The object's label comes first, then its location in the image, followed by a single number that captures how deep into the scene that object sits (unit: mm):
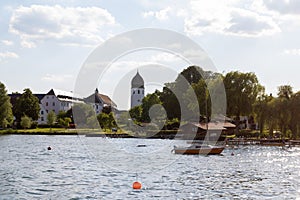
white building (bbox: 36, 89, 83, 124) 179125
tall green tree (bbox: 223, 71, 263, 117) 91250
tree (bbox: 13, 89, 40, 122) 142750
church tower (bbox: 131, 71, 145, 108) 198000
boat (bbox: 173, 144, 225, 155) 63844
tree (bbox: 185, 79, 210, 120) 103019
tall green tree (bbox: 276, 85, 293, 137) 82312
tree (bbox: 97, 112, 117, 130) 134000
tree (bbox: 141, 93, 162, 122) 141375
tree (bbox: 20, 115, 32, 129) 130250
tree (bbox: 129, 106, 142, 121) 140125
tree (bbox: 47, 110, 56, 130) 141375
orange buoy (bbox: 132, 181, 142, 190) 32125
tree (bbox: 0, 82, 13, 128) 120938
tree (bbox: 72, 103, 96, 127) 152375
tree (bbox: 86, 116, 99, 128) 140875
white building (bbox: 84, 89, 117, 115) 193238
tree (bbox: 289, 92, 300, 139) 81812
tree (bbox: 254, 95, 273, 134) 84938
